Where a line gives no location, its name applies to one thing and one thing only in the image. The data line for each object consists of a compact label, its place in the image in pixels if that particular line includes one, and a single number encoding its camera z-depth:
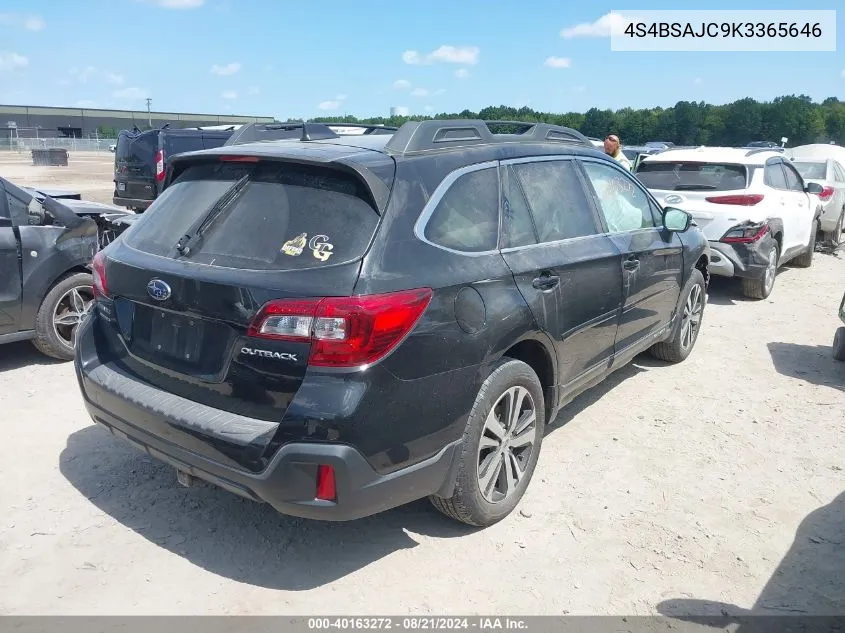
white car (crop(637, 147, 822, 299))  8.09
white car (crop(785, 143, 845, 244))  12.28
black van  13.37
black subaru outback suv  2.71
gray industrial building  78.19
